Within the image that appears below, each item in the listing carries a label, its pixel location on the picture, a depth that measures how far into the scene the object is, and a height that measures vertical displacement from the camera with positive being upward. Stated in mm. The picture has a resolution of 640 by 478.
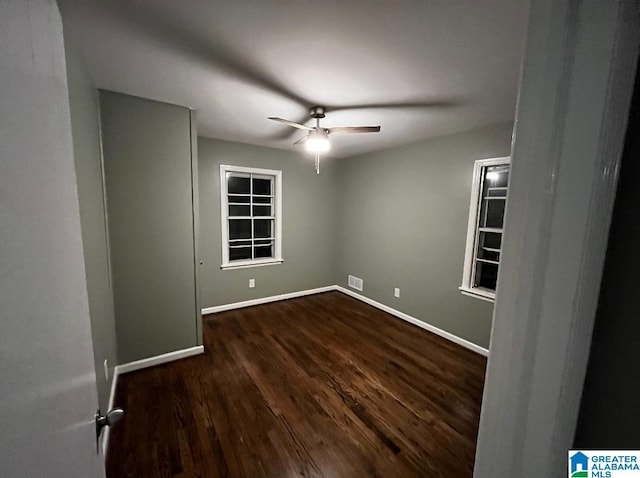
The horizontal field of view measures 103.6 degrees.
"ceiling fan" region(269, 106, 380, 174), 2152 +720
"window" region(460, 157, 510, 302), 2697 -101
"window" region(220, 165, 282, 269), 3625 -66
